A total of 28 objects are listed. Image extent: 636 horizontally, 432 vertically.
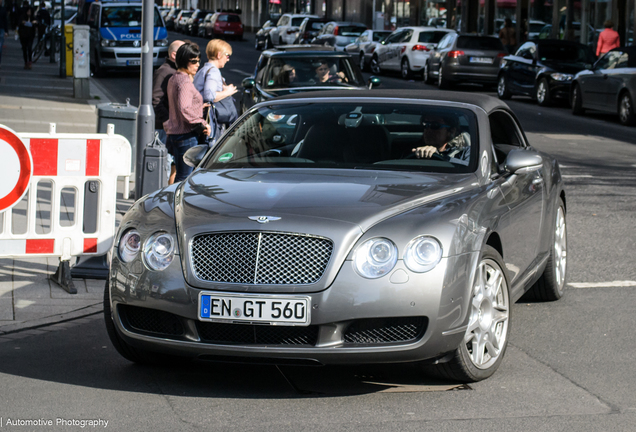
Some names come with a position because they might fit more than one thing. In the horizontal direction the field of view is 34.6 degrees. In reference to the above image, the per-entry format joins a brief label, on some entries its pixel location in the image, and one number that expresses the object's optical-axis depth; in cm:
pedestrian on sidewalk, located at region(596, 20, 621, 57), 2589
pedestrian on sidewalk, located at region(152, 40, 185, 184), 998
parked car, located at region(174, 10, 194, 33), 7162
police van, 2872
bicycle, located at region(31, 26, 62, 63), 3441
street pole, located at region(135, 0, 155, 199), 817
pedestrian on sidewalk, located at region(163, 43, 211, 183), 930
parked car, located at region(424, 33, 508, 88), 2780
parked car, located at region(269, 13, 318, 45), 4850
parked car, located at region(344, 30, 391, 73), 3594
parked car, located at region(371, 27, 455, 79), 3206
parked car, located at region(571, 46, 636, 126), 1966
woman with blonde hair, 1039
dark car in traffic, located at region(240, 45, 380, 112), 1422
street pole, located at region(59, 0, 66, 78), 2697
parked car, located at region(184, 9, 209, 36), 6725
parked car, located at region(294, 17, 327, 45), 4491
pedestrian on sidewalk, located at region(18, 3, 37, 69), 3041
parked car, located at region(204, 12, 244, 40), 6147
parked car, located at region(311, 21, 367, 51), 4044
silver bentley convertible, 455
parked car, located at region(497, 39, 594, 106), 2373
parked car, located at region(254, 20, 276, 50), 4991
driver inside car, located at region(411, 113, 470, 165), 571
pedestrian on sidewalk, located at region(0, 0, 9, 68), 2885
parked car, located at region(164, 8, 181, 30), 7580
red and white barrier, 696
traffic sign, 677
